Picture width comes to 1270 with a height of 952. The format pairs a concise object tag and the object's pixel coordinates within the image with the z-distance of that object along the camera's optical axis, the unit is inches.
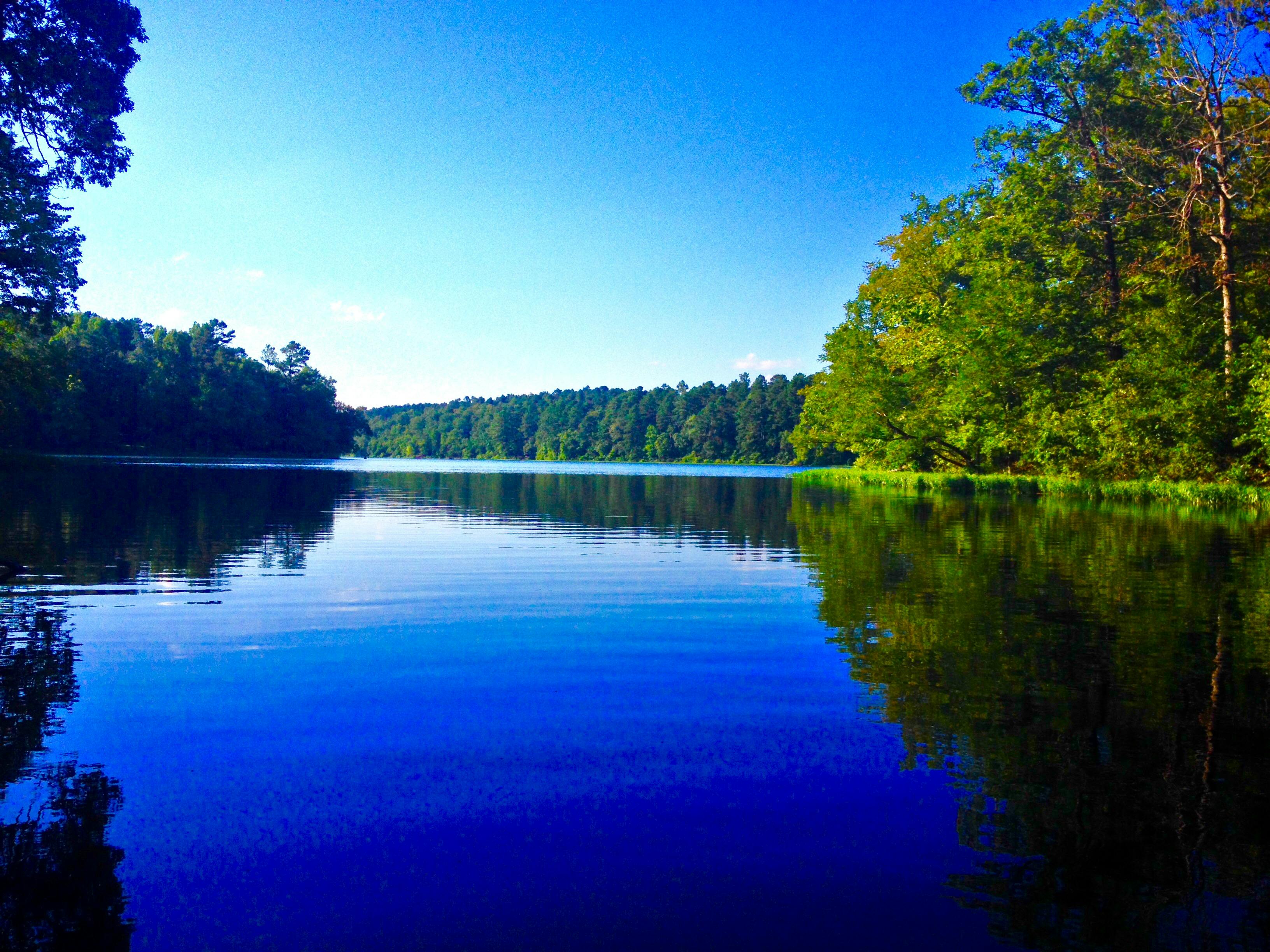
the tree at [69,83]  712.4
